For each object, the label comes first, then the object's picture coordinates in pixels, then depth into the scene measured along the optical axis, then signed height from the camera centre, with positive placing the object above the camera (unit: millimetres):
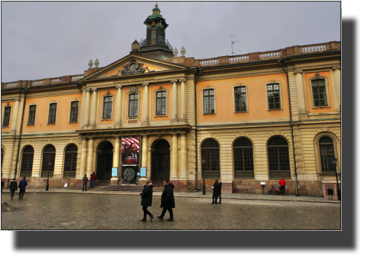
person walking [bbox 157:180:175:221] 9750 -1274
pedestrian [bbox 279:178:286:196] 19741 -1481
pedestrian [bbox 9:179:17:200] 16641 -1200
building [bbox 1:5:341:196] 20719 +4883
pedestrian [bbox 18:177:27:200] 16734 -1330
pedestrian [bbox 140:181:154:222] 9625 -1166
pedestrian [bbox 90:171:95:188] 23906 -994
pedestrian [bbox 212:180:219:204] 14742 -1344
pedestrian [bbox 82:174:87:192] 22972 -1249
